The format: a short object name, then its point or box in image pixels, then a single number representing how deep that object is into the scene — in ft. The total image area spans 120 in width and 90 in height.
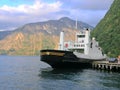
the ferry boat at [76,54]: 188.62
